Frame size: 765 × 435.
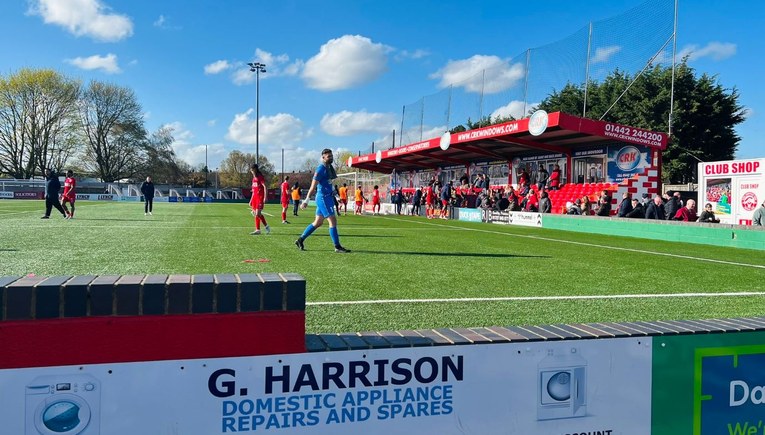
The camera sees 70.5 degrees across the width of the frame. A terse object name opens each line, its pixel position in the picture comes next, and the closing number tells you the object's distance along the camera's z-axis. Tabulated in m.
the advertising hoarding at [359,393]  2.13
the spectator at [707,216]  16.08
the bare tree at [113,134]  60.41
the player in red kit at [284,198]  19.65
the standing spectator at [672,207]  17.23
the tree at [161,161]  65.25
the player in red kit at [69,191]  19.37
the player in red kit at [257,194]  13.33
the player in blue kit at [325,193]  9.43
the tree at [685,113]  37.69
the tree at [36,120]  54.97
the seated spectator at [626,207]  17.97
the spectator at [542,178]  26.99
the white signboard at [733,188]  19.14
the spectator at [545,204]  22.81
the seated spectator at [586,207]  20.86
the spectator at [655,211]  17.30
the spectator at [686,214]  16.91
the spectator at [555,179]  26.62
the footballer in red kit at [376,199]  31.38
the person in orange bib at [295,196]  27.06
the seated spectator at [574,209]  21.31
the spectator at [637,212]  17.88
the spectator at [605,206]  19.84
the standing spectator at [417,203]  32.81
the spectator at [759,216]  14.38
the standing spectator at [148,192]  22.77
